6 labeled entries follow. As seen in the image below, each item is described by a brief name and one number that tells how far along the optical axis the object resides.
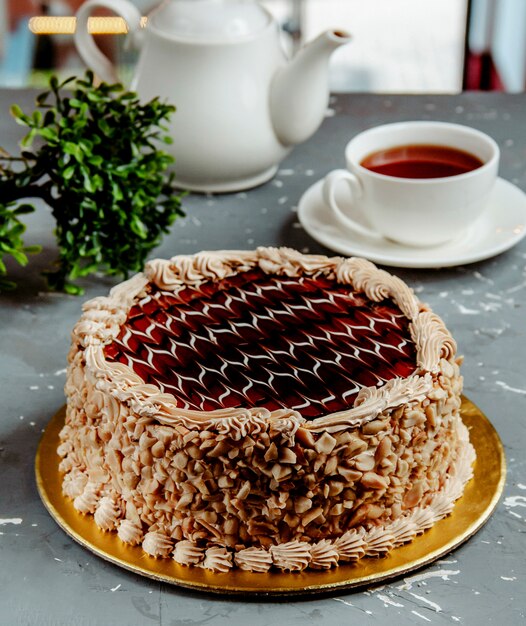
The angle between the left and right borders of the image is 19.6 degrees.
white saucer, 0.98
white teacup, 0.96
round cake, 0.75
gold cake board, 0.75
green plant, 0.94
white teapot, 1.03
